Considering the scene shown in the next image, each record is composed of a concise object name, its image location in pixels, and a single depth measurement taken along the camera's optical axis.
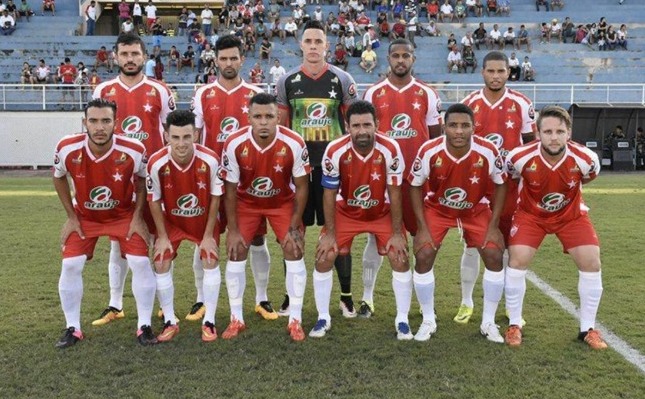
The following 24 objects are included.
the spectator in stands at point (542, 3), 29.82
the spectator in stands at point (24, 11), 28.80
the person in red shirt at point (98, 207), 5.11
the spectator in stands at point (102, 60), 24.38
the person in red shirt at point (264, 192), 5.19
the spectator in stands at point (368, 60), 24.48
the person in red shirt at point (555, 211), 5.00
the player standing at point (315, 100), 5.67
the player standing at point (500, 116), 5.54
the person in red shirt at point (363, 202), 5.12
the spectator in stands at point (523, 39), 26.28
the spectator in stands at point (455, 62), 25.12
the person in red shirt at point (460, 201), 5.10
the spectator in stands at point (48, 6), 29.62
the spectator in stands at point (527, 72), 23.92
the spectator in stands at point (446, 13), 28.59
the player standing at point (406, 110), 5.75
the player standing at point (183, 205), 5.06
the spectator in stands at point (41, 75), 22.36
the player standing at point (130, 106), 5.72
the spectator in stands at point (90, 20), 28.34
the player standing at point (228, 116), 5.80
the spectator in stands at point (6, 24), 27.00
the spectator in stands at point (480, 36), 26.28
